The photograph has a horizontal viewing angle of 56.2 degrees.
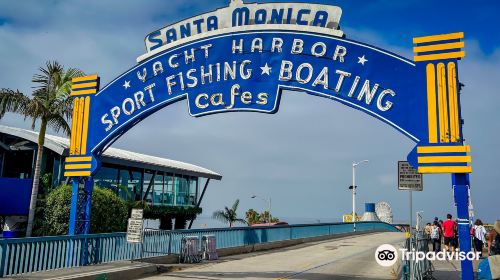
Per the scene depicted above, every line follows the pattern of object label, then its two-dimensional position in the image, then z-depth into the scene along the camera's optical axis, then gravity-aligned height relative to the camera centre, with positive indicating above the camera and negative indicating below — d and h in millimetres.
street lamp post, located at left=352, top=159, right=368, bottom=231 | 40334 +2285
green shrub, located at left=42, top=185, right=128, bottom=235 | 23344 -175
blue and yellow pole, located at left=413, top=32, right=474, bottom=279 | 10328 +2170
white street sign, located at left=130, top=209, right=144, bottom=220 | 14609 -130
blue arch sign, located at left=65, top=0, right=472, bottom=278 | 10961 +3643
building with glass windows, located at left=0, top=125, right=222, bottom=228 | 28234 +2547
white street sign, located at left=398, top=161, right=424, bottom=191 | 10797 +890
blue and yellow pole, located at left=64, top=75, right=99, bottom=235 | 14795 +1590
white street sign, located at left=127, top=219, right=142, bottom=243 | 14500 -661
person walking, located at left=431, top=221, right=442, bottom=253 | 20016 -672
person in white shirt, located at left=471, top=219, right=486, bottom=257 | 18234 -520
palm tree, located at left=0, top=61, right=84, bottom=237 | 22359 +5050
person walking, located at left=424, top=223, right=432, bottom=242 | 21889 -494
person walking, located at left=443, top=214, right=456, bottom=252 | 18812 -487
